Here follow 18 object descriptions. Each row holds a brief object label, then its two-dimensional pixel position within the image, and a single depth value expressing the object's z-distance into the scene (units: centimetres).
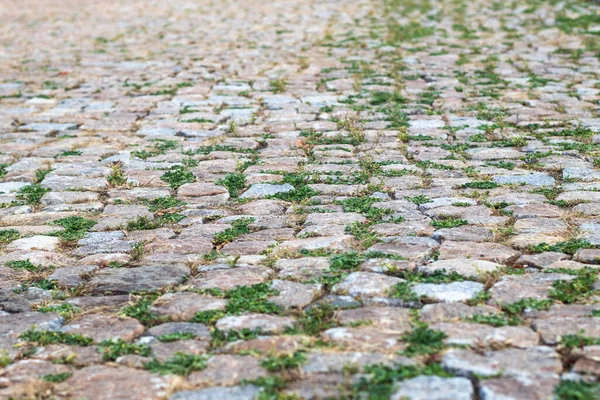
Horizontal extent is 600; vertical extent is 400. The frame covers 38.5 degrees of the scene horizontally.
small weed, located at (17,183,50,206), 479
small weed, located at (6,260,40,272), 367
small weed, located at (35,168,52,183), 524
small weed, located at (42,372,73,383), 267
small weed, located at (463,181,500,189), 471
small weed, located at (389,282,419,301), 317
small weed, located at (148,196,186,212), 457
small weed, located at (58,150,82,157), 584
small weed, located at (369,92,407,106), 705
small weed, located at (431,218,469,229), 405
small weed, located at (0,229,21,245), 409
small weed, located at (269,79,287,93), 780
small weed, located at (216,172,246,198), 484
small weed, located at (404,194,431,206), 446
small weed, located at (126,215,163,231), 424
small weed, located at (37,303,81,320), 316
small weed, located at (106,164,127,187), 507
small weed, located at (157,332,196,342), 293
